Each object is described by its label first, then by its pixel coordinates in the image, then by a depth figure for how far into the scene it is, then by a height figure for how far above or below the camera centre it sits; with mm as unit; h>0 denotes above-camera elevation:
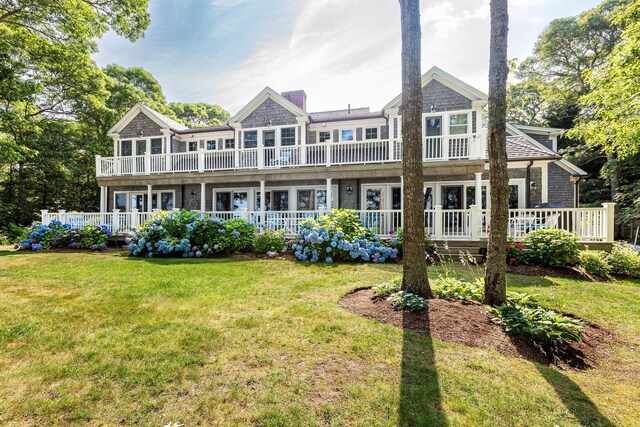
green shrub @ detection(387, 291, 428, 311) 3938 -1168
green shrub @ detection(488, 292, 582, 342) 3100 -1180
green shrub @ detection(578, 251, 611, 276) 6598 -1086
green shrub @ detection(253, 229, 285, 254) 9016 -852
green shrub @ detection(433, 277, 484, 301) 4355 -1127
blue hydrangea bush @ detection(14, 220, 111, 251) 10914 -848
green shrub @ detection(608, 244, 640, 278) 6863 -1118
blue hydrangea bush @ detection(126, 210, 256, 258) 9148 -682
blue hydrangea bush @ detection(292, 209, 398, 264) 7895 -770
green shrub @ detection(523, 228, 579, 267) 6957 -779
